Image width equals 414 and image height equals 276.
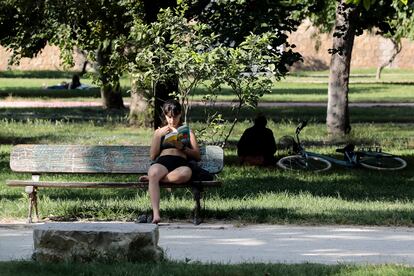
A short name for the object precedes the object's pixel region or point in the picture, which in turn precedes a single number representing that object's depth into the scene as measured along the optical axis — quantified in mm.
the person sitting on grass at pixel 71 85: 52812
